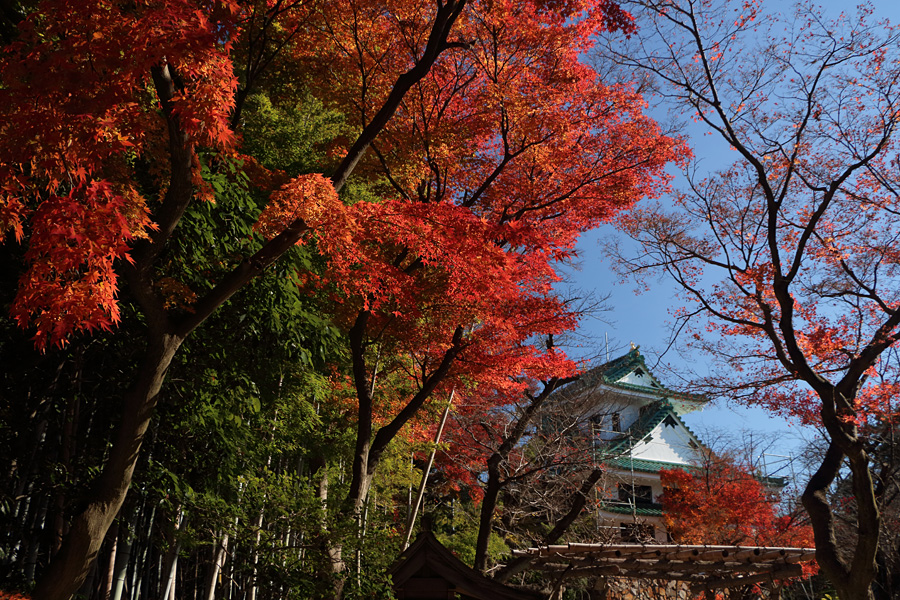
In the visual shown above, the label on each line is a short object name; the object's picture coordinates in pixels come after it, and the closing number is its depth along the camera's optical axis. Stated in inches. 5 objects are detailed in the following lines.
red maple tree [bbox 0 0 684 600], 153.2
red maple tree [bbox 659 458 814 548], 585.3
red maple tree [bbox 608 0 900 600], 297.3
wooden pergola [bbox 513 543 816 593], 296.7
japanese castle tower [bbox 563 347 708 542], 780.0
